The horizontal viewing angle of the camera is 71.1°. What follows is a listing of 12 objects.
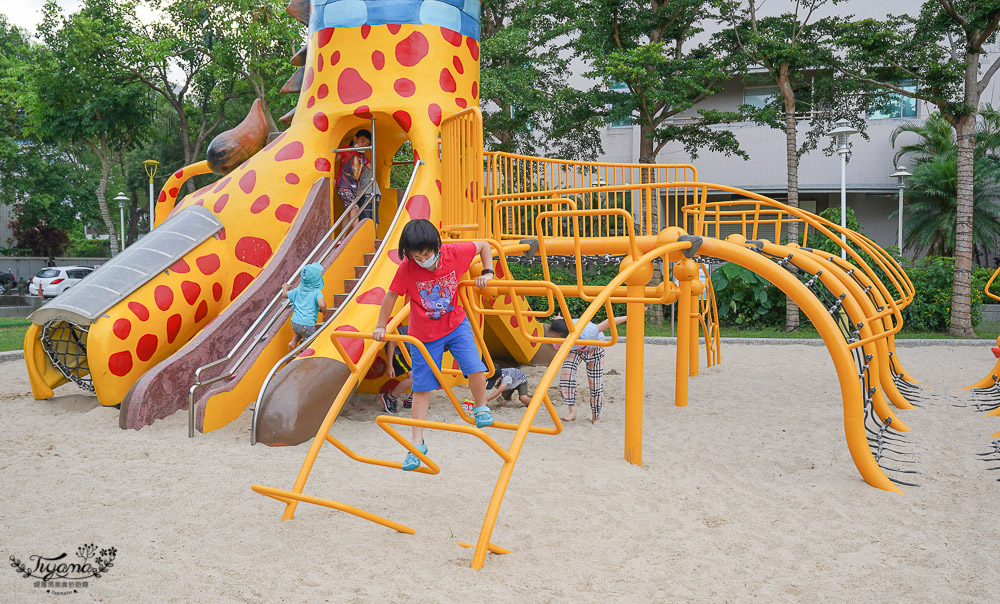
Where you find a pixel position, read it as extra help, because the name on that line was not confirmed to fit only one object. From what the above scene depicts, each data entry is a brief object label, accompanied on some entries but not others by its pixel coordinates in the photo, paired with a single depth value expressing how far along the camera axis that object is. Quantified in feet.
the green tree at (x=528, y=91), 52.16
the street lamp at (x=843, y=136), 46.16
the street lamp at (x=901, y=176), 62.02
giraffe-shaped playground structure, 16.76
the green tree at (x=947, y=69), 42.55
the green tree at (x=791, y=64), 45.88
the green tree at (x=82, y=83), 67.72
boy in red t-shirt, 13.30
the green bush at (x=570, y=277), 54.39
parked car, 81.10
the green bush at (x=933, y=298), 46.73
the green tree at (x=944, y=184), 68.95
